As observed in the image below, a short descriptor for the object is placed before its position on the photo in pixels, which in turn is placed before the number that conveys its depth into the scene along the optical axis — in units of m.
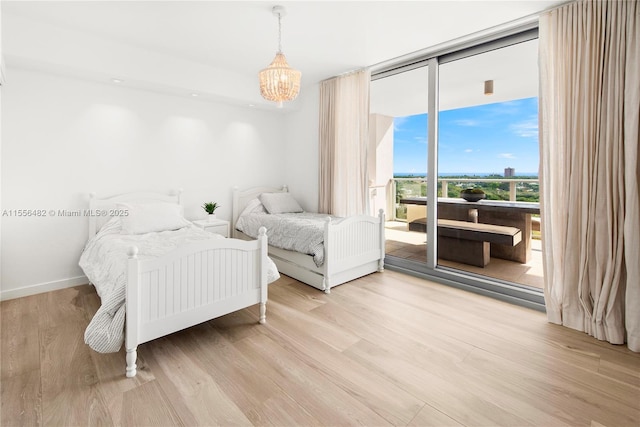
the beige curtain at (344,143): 4.06
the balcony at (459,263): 3.12
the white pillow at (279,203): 4.50
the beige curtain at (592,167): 2.21
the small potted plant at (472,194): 3.42
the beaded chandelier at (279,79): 2.66
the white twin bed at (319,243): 3.33
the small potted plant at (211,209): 4.10
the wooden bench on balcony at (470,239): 3.33
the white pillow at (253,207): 4.55
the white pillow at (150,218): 3.19
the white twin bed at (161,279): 1.93
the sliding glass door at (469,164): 3.07
